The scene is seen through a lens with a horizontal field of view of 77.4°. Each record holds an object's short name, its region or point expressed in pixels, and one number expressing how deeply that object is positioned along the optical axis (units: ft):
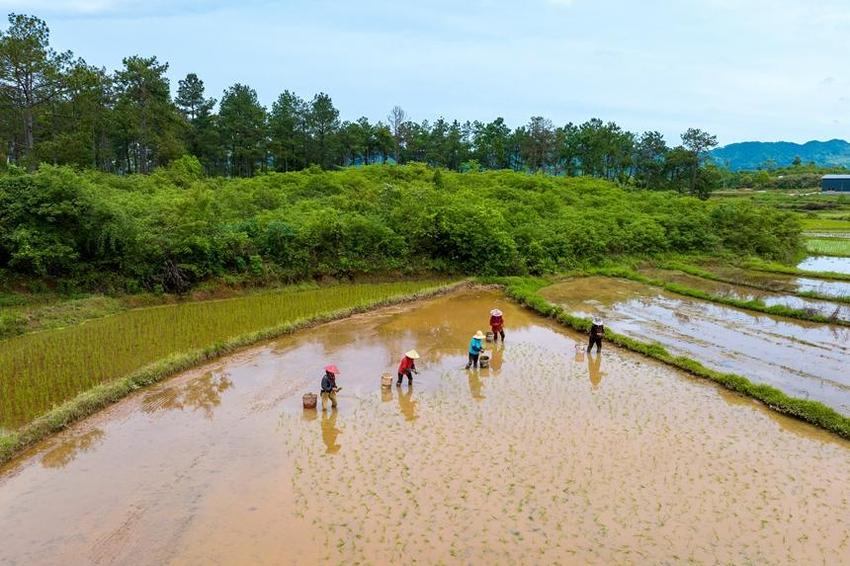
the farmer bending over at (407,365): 40.60
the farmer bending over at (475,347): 44.27
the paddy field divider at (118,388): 31.81
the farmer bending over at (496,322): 51.46
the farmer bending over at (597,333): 48.44
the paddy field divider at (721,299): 59.57
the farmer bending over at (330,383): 36.67
